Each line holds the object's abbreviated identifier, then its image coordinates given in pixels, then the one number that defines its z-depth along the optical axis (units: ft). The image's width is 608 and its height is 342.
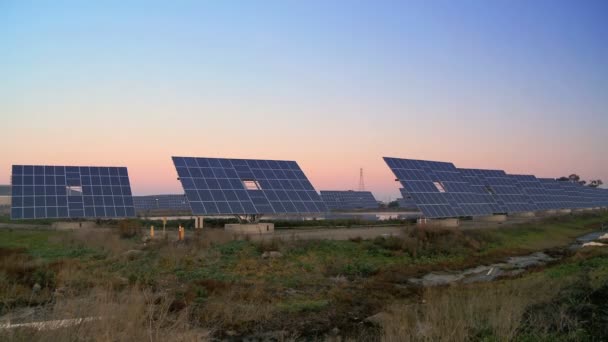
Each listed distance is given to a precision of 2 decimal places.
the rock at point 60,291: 39.90
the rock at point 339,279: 57.21
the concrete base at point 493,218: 157.08
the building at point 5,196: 293.84
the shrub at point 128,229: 91.36
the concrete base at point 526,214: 196.41
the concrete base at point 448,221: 121.39
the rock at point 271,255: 69.02
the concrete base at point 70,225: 122.72
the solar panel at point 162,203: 280.31
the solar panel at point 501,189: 169.31
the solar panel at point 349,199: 261.24
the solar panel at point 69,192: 115.03
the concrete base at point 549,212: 222.48
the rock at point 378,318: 33.77
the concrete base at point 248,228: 101.91
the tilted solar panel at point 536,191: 204.64
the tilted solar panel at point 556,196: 221.66
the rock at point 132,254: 66.36
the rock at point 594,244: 94.63
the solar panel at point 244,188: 103.35
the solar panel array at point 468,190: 128.47
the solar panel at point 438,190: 125.90
